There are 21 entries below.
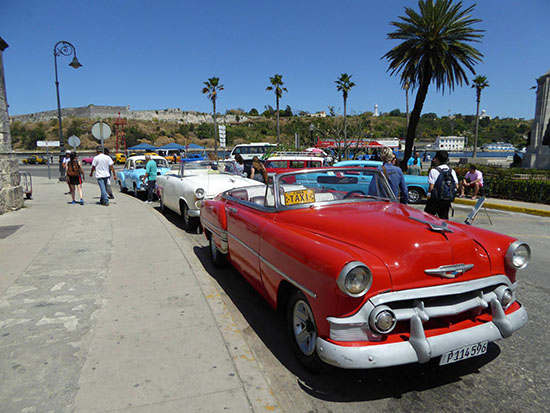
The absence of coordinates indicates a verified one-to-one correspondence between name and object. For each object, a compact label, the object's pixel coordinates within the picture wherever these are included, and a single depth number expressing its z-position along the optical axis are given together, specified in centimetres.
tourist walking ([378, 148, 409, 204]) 636
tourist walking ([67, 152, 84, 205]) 1101
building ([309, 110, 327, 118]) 15036
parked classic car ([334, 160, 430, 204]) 1286
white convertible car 783
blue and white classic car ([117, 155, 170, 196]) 1363
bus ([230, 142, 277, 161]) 3428
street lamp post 1705
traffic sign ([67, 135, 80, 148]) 1665
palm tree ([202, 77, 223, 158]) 4866
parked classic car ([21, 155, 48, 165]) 5244
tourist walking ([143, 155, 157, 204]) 1204
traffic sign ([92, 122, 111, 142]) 1182
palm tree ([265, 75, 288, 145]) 4484
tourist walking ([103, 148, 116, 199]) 1149
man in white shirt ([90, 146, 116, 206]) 1096
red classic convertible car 241
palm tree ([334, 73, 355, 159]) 4328
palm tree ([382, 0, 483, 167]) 2022
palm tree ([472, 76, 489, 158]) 4794
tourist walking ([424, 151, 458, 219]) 620
